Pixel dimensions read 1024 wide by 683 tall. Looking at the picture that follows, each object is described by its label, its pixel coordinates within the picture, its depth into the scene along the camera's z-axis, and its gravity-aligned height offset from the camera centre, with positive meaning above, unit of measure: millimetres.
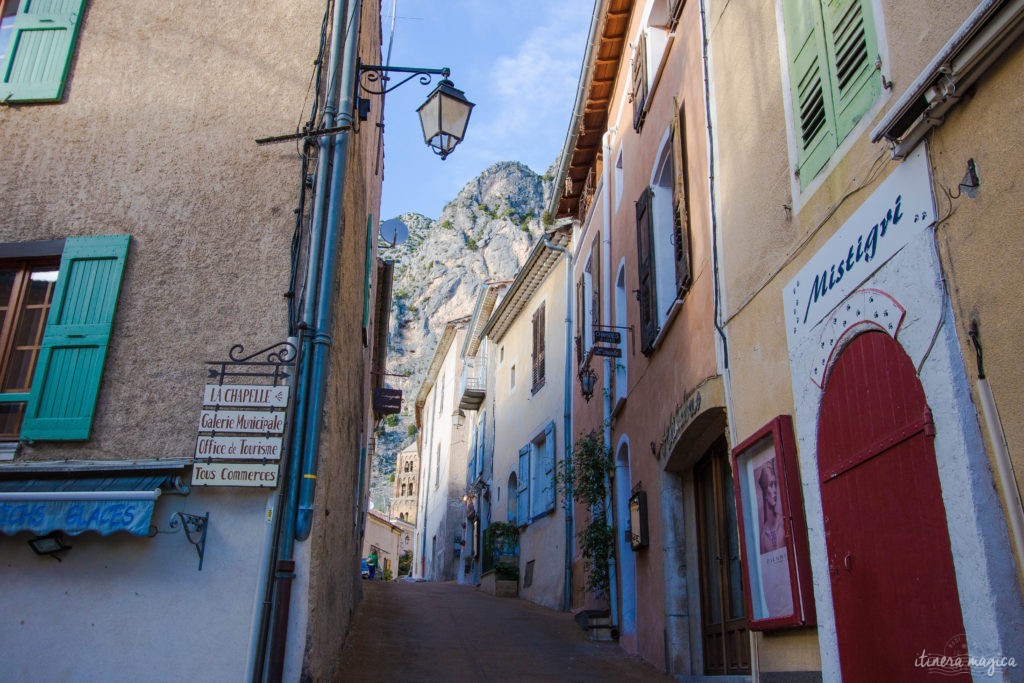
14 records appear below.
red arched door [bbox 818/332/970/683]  3744 +678
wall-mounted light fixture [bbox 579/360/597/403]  12867 +3998
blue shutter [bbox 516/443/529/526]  17805 +3342
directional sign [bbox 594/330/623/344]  10930 +3901
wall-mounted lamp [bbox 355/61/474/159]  7133 +4277
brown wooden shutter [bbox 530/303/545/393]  18031 +6146
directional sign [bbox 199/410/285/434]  6145 +1570
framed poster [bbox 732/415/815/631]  5203 +825
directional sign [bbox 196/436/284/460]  6062 +1379
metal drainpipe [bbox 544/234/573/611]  13914 +3962
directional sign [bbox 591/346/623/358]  10828 +3694
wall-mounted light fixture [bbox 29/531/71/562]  5930 +697
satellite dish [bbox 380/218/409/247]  13473 +6338
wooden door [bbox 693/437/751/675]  6941 +755
